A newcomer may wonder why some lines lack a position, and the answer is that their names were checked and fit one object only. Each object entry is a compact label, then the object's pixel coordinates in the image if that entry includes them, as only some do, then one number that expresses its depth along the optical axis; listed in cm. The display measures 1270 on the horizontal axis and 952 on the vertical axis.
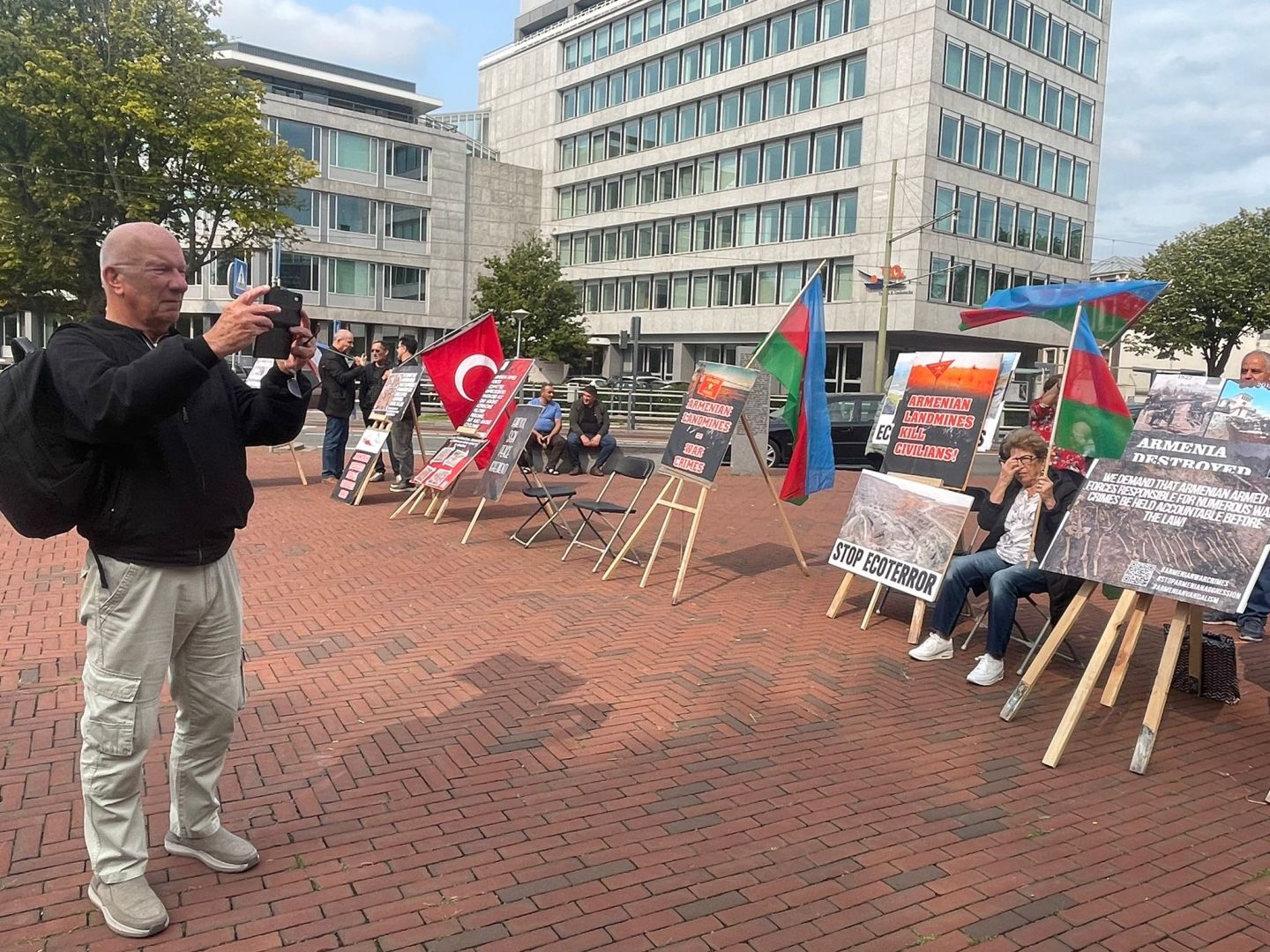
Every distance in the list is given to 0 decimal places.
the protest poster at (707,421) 770
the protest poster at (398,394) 1173
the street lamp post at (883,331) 3225
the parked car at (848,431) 1814
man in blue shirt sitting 1465
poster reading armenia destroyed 438
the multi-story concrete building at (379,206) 4762
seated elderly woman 564
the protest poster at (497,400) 1048
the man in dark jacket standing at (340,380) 1238
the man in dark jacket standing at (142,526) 271
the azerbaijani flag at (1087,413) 546
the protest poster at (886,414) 1016
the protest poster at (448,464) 1047
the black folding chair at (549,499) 939
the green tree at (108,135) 2269
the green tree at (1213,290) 3584
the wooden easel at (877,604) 638
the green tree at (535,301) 4306
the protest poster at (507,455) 980
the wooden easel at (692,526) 739
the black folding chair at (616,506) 878
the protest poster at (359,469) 1152
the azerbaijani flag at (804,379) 768
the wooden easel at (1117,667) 452
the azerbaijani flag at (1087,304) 712
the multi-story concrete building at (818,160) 4009
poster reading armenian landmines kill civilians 680
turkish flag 1123
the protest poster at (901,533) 636
